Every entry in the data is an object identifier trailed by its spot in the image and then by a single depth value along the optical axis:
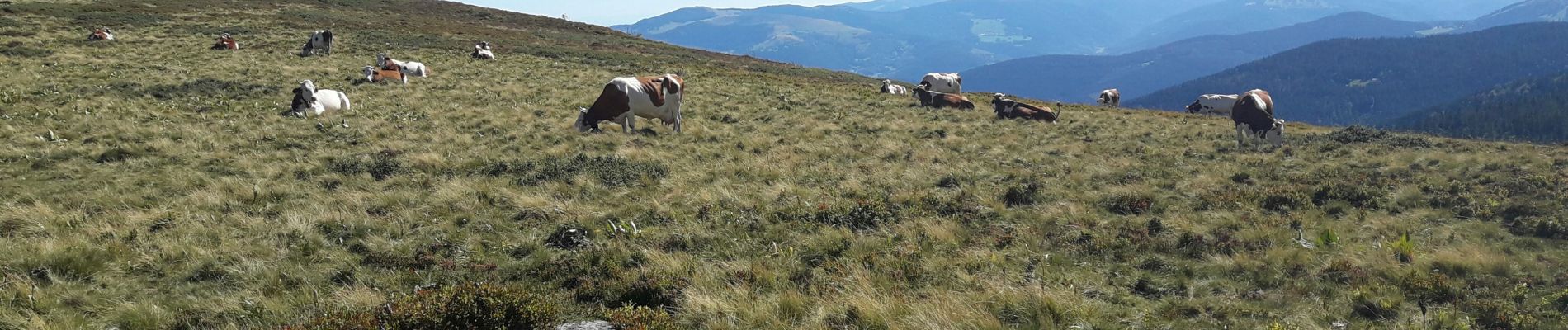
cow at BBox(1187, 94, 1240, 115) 33.97
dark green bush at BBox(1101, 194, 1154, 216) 10.12
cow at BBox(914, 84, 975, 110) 26.72
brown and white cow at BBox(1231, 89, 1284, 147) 18.31
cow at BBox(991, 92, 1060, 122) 24.05
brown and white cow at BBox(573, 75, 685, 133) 16.05
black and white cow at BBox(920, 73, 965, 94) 36.53
